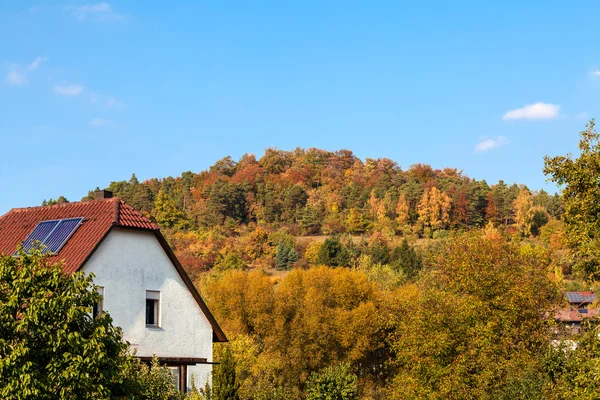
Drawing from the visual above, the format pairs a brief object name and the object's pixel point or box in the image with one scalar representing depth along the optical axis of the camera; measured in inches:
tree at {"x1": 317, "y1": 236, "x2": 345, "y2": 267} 4731.8
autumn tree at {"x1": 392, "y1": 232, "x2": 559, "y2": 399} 1711.4
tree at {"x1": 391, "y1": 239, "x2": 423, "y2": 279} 4429.1
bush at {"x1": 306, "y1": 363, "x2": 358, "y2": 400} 1985.7
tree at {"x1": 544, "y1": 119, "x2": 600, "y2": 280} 1077.1
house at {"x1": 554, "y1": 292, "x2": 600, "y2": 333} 3959.4
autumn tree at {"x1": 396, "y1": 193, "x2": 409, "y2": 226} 6358.3
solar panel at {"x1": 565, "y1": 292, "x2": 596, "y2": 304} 3976.4
